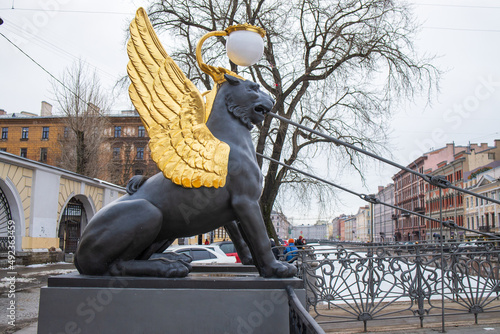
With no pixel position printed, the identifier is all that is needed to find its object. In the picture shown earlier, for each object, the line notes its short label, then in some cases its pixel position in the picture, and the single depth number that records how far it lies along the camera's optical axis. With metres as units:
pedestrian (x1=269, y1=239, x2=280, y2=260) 9.83
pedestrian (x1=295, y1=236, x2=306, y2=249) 15.12
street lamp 2.55
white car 10.23
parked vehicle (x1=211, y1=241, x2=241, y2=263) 11.84
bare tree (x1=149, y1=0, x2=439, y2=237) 12.85
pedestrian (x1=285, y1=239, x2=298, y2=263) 9.62
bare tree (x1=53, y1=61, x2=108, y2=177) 23.48
